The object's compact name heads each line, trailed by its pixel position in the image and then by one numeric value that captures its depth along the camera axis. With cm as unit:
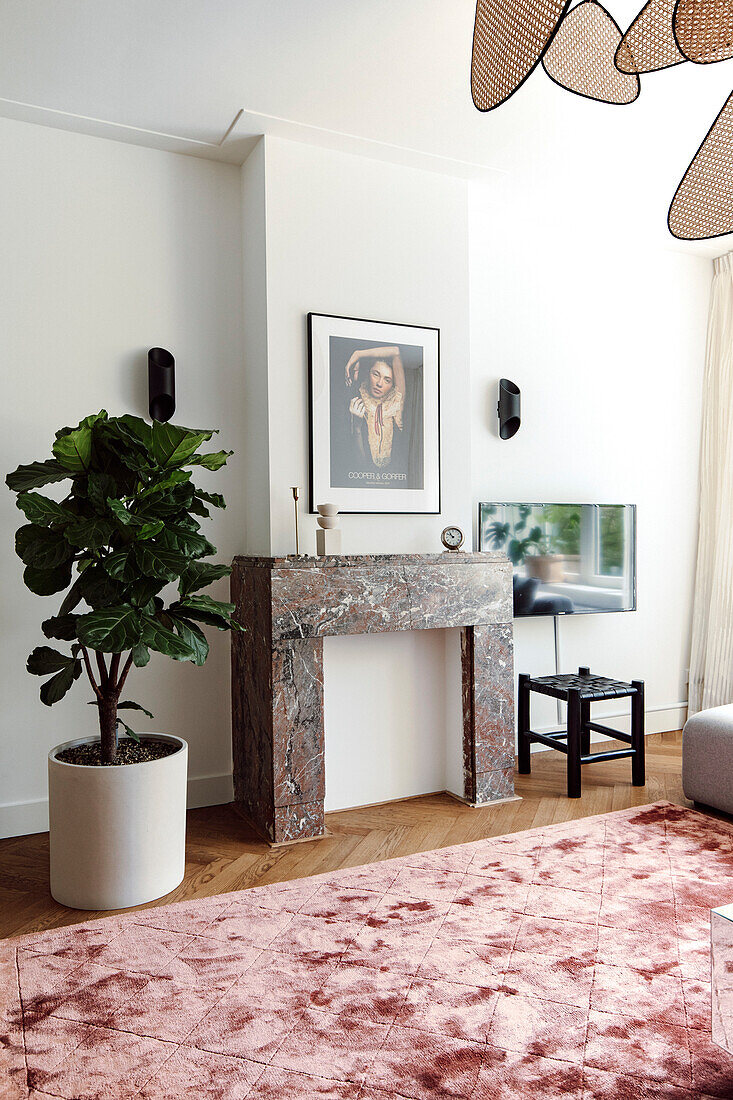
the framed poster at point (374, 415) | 325
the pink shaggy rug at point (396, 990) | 164
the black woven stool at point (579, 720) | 345
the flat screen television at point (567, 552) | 385
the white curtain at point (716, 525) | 451
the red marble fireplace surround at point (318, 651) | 293
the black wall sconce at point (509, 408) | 392
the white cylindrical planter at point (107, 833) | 243
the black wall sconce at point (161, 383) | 318
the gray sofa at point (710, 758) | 313
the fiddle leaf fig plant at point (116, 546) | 237
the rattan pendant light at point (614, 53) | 150
